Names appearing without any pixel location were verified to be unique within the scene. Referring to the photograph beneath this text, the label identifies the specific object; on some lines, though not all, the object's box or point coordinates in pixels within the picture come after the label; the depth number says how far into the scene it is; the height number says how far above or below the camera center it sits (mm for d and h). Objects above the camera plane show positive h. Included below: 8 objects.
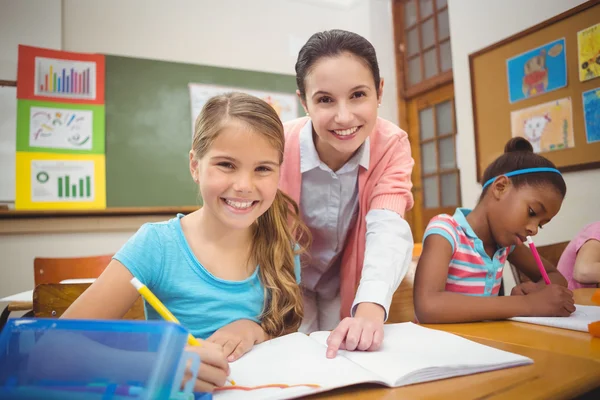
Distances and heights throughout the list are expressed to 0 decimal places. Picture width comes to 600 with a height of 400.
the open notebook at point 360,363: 469 -186
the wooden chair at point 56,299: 946 -153
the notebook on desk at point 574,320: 759 -207
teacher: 905 +124
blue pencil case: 327 -109
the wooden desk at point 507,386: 445 -191
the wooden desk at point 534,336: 634 -209
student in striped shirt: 890 -70
